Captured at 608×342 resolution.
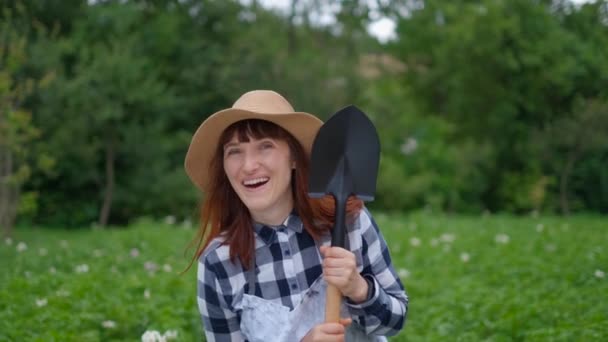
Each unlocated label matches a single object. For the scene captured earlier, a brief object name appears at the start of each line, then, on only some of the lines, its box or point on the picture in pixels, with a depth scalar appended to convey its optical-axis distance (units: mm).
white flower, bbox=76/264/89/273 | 4754
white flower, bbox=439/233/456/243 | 6902
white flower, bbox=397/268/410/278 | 4957
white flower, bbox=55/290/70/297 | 3756
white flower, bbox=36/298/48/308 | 3566
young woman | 2045
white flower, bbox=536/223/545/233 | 7450
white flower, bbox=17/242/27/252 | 6020
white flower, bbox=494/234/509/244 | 6560
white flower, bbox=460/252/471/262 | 5598
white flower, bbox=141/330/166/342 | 2895
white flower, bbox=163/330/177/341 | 3029
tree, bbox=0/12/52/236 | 7850
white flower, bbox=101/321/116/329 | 3297
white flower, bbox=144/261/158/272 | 4918
